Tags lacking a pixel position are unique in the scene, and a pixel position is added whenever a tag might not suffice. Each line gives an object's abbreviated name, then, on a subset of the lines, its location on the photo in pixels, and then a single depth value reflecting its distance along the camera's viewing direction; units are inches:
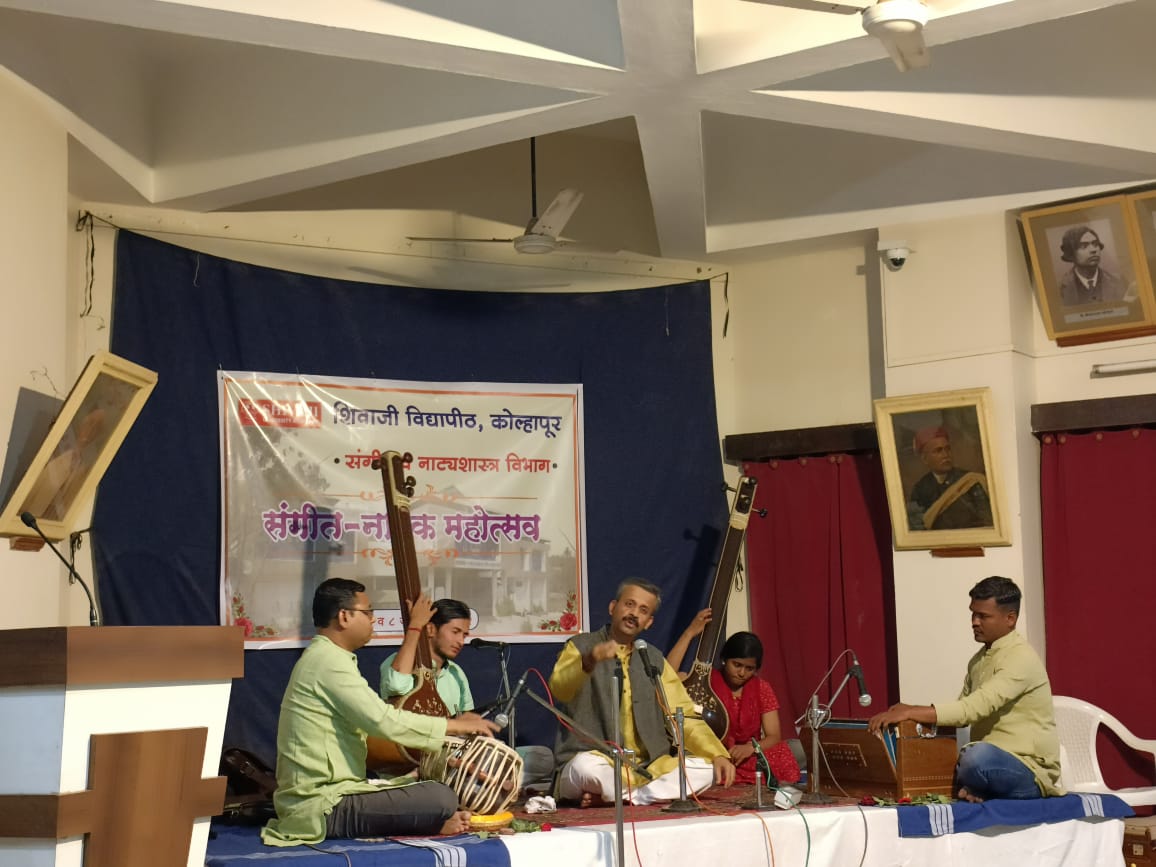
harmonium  219.5
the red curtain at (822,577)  292.4
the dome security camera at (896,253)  282.8
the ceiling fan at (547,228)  268.4
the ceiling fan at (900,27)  149.2
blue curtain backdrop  261.0
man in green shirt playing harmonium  221.5
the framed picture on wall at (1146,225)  255.9
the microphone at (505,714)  186.4
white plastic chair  252.2
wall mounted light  261.0
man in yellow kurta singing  221.9
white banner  271.0
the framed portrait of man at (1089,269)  258.7
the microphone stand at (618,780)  167.5
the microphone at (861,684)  203.4
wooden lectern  127.0
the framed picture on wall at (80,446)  209.3
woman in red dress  250.4
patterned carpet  195.5
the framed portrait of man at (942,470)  267.4
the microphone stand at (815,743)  216.1
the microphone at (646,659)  176.2
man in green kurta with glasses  177.6
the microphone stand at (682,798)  198.5
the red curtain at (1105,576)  256.7
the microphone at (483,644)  219.0
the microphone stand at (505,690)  205.1
